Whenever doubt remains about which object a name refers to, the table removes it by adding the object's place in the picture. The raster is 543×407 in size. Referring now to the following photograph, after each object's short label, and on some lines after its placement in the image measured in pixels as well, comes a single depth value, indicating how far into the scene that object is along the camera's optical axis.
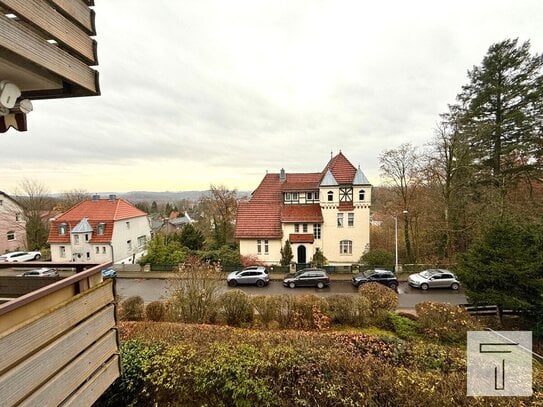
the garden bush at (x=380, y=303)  10.66
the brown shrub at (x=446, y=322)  8.72
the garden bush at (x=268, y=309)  10.53
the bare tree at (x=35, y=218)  28.48
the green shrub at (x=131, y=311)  11.23
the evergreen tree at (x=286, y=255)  21.47
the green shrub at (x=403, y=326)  9.34
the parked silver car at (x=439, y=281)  16.11
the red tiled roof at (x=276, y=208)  22.55
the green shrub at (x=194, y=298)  10.49
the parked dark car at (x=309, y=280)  16.89
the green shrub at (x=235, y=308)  10.66
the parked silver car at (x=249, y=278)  17.50
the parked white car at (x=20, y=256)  21.50
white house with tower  22.34
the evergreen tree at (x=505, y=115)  17.69
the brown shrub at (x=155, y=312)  11.01
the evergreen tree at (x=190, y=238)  25.13
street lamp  19.58
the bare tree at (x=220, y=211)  31.41
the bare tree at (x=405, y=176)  21.83
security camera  2.42
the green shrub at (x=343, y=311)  10.52
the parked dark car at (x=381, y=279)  16.22
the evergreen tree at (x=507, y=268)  10.18
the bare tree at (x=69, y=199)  37.91
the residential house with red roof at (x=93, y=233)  23.19
